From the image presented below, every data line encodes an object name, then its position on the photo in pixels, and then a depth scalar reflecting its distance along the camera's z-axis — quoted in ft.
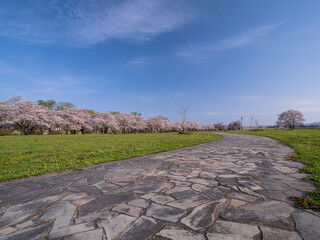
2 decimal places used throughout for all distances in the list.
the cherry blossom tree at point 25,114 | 89.12
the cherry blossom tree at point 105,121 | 132.32
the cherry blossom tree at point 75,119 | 115.55
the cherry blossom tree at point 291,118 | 131.95
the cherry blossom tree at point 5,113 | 87.45
